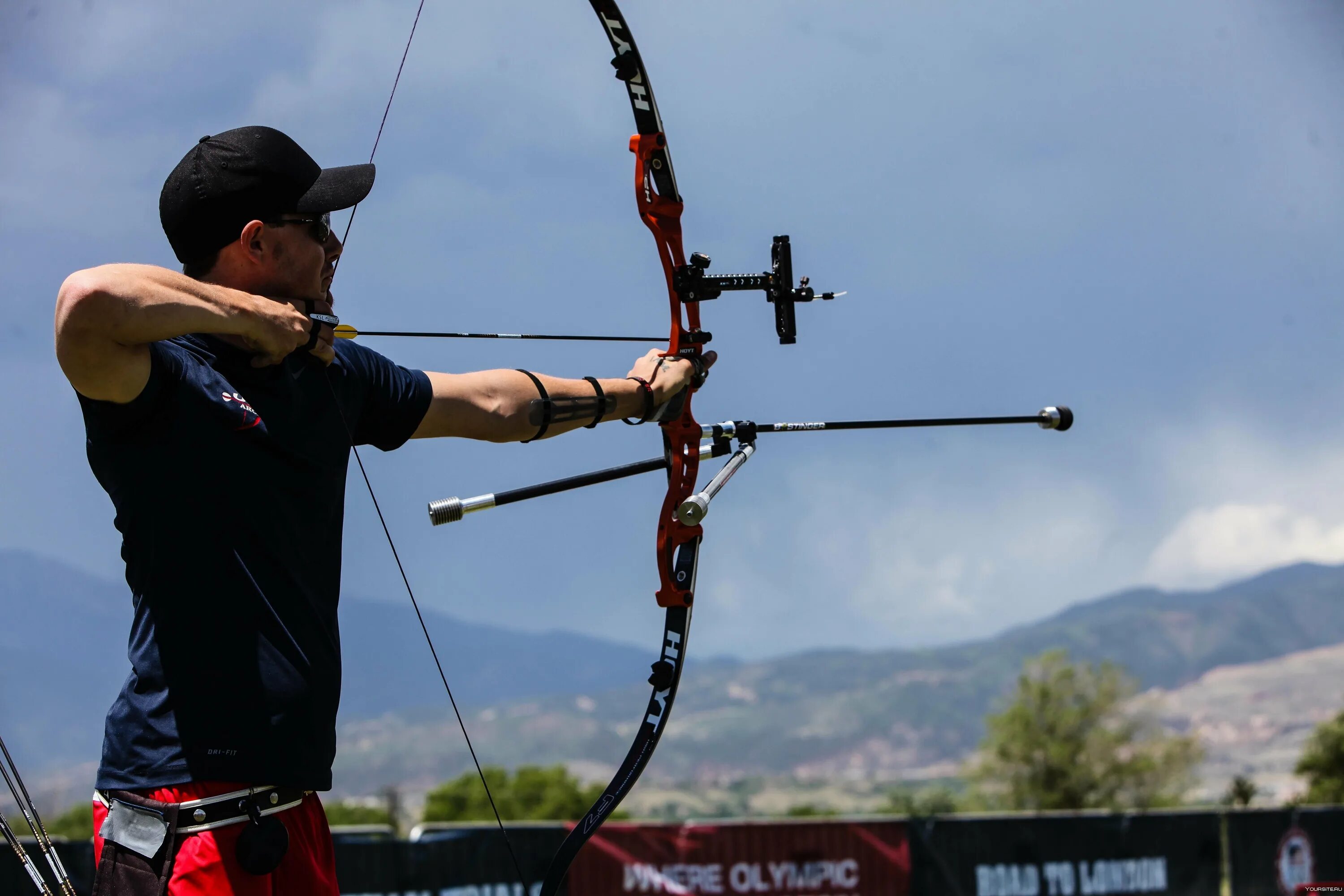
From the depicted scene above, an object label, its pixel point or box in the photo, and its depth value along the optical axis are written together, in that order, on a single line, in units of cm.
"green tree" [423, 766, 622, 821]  4616
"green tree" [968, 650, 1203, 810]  4509
